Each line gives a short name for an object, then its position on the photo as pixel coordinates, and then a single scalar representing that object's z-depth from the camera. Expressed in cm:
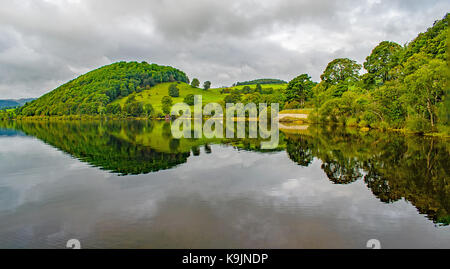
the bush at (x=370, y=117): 4366
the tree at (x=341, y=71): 7281
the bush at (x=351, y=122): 5214
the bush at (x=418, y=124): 3253
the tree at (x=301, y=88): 8923
